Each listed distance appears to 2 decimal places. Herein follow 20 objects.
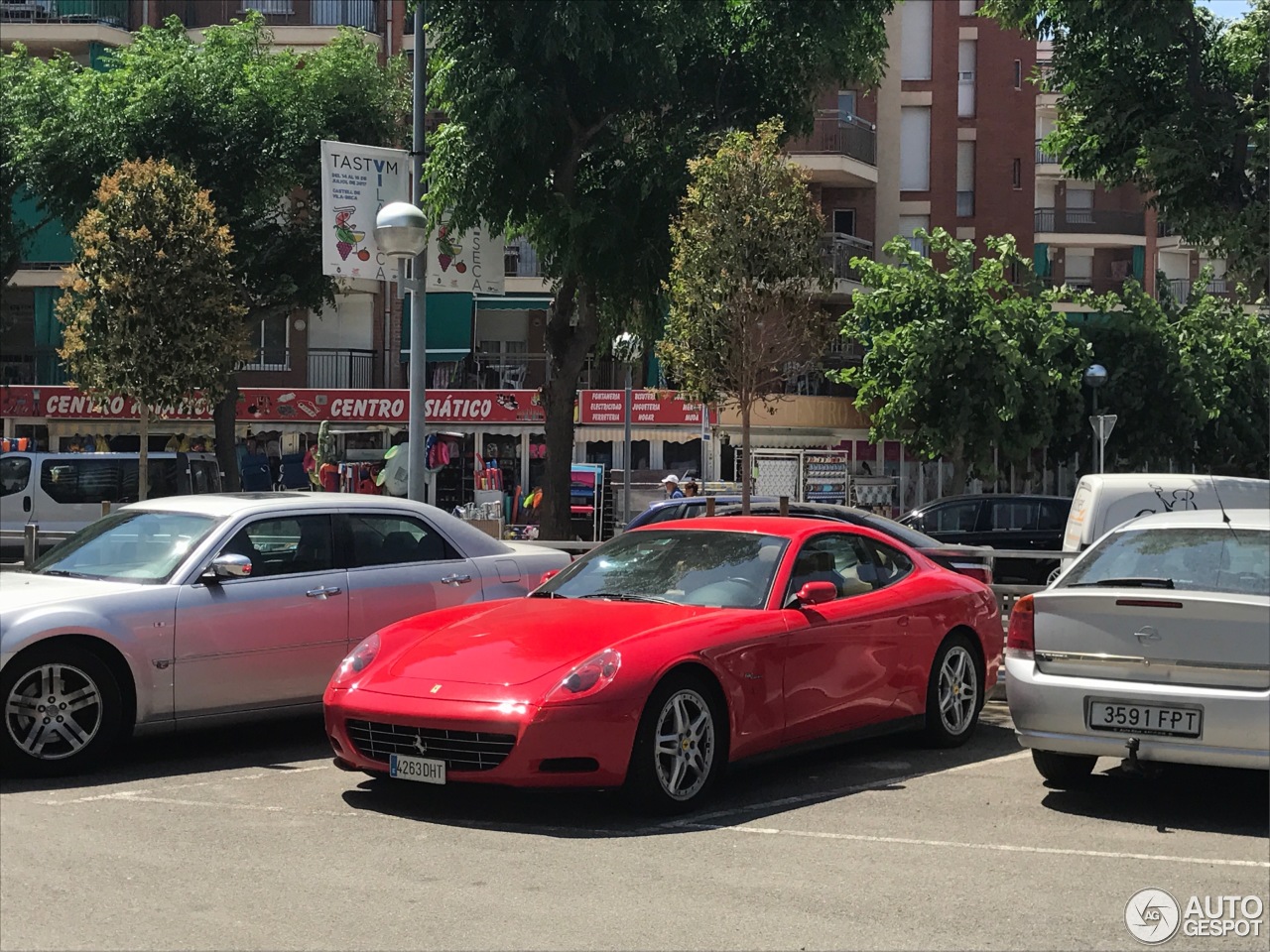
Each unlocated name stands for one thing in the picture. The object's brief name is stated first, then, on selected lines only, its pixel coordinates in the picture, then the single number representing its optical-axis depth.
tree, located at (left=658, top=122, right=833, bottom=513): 14.24
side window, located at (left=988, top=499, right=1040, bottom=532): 24.03
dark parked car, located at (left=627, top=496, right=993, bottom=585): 12.67
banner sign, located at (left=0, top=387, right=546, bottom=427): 35.72
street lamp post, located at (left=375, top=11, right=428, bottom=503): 13.73
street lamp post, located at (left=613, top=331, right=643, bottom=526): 20.96
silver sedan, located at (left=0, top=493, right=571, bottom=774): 8.21
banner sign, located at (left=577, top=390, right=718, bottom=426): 34.91
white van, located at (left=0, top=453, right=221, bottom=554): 24.89
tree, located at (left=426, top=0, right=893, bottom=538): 18.59
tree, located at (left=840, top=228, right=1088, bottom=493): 30.59
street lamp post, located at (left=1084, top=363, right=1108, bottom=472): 30.77
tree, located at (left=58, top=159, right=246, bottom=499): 16.72
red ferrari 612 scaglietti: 7.08
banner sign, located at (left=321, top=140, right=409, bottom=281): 15.53
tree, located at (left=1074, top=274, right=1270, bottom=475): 34.78
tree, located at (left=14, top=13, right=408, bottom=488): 29.94
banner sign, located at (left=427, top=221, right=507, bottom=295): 18.83
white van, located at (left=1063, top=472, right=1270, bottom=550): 16.47
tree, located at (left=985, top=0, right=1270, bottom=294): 16.48
